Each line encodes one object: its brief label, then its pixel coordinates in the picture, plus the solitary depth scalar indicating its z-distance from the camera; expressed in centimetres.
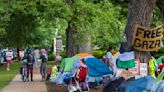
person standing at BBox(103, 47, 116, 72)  1829
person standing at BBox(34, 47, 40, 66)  2657
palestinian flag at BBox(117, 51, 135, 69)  1357
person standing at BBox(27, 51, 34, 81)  2328
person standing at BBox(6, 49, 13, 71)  3659
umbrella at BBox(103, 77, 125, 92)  1309
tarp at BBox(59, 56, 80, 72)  1991
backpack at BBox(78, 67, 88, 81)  1573
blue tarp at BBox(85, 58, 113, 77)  1875
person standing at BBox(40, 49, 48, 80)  2330
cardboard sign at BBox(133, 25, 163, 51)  1364
